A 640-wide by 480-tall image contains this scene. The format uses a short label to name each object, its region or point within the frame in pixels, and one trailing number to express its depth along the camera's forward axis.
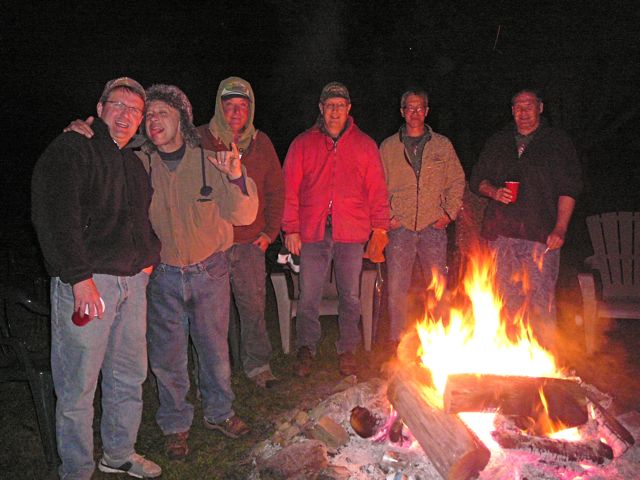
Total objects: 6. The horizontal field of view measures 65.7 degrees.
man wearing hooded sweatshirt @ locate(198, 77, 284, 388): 4.19
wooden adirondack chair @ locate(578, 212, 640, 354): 5.05
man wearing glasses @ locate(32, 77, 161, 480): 2.61
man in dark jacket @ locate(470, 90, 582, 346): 4.57
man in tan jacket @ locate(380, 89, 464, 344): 4.93
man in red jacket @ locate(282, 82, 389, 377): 4.62
